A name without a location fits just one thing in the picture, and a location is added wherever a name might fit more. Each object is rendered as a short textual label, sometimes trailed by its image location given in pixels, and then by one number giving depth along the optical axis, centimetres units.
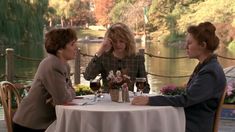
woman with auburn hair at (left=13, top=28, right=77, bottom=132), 320
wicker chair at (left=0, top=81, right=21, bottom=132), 333
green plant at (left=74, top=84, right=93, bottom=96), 621
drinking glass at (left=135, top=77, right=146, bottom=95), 326
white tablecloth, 286
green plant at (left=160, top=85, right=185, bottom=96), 625
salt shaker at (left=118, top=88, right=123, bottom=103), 320
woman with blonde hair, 413
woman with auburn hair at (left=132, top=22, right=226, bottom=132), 299
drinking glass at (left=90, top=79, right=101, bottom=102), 324
